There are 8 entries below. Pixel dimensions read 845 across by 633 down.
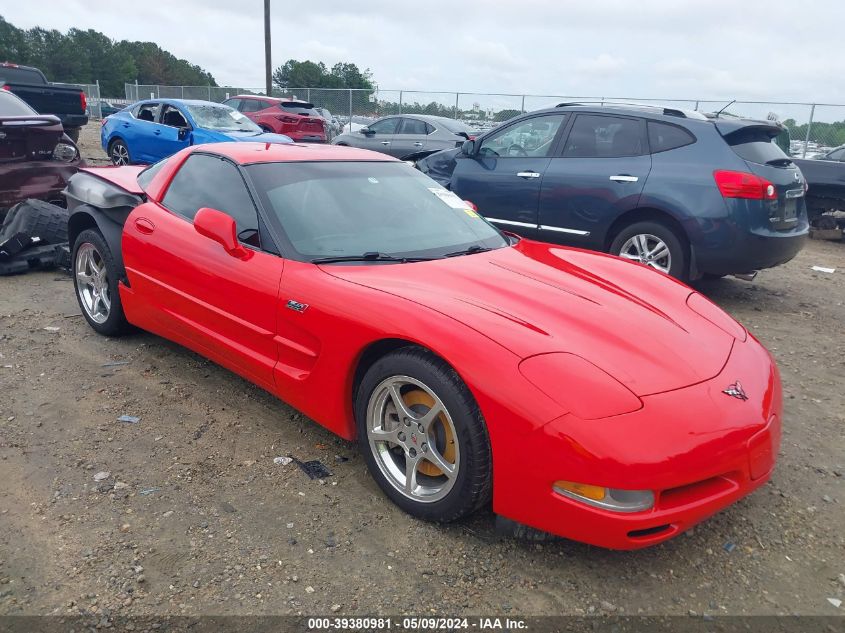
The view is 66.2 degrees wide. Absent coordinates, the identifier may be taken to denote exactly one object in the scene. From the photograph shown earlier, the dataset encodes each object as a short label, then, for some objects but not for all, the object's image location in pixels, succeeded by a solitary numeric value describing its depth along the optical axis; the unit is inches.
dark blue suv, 213.9
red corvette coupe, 84.8
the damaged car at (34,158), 249.0
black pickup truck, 486.0
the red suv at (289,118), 661.9
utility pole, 955.3
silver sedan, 524.4
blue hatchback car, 434.4
